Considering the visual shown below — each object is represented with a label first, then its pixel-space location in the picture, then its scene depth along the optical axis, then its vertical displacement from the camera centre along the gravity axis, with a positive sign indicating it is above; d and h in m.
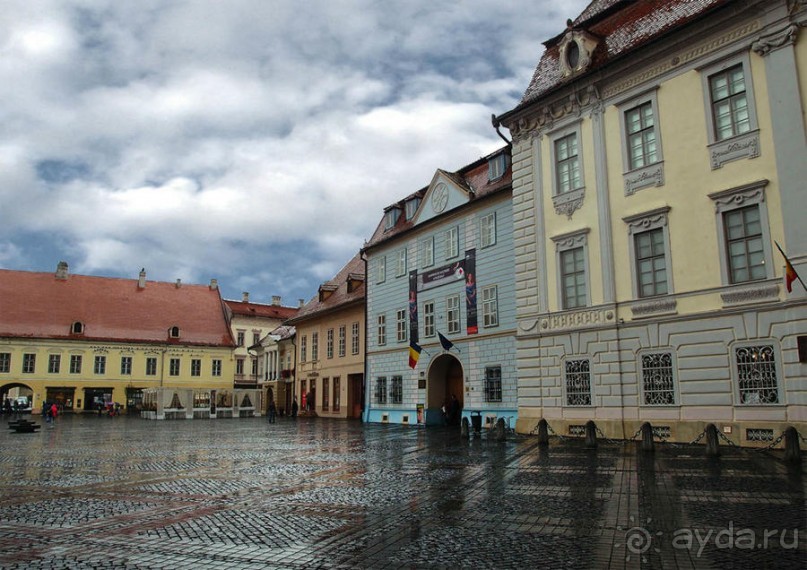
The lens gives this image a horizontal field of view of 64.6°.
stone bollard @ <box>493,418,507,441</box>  21.11 -1.41
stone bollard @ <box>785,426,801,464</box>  14.03 -1.39
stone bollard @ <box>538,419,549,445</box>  19.53 -1.36
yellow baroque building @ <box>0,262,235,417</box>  59.34 +5.47
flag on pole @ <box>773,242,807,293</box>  15.66 +2.64
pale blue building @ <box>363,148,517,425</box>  28.09 +4.33
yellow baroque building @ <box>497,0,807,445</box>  16.94 +5.00
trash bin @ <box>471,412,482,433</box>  25.95 -1.31
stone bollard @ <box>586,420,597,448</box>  18.28 -1.38
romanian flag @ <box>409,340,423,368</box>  29.94 +1.71
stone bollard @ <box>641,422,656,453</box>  16.48 -1.36
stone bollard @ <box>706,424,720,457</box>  15.36 -1.41
